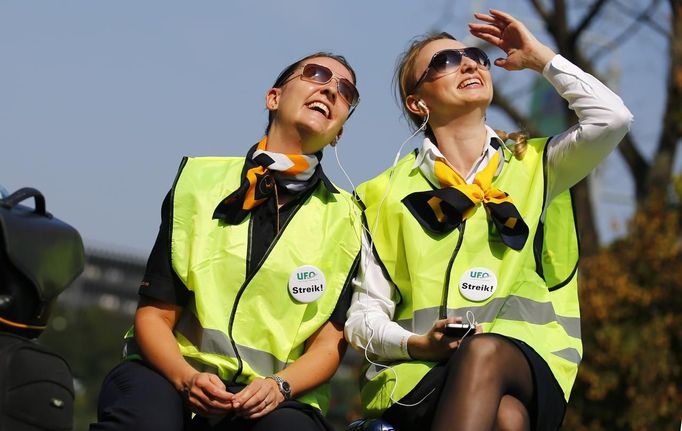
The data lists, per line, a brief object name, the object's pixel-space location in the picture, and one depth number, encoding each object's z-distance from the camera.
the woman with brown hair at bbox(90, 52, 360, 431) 8.16
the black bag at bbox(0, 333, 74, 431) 7.09
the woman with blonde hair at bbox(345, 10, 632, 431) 7.96
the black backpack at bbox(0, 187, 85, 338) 7.32
